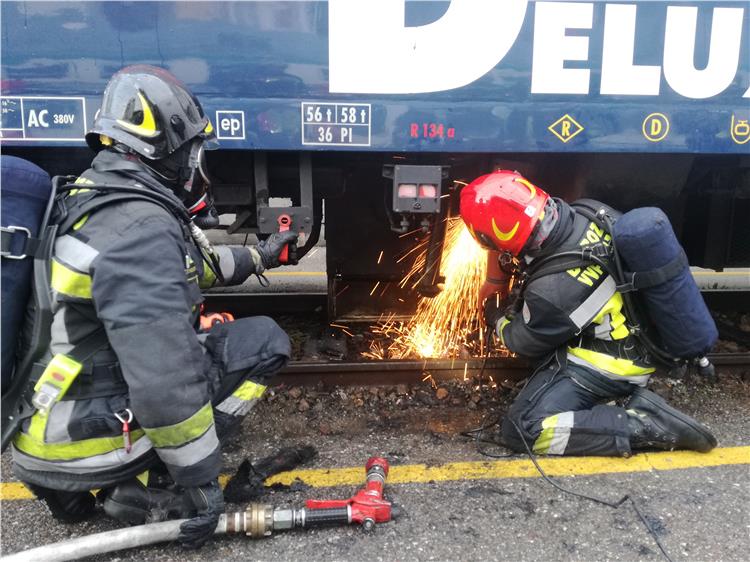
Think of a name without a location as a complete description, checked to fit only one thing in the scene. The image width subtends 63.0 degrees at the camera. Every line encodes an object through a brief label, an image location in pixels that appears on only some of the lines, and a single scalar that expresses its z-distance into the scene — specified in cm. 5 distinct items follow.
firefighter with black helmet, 192
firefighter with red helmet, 291
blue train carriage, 256
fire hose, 215
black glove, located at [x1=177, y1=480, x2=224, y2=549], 218
